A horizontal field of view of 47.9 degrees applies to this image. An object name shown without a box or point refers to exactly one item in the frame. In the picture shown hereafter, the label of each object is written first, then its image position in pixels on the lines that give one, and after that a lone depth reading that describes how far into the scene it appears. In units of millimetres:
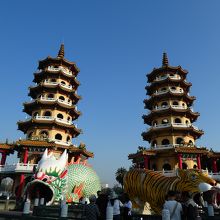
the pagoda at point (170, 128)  25781
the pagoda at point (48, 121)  24391
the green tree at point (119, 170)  51225
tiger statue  10562
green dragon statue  14117
